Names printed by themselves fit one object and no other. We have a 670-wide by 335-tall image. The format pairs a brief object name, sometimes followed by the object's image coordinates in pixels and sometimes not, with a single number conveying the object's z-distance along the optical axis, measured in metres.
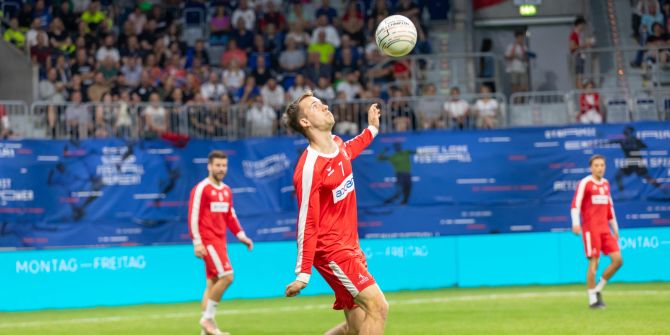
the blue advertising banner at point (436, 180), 22.66
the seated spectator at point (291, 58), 27.14
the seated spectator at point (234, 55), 27.08
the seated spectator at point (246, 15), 28.36
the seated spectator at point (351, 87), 26.06
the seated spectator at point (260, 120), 24.05
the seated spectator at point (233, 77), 26.24
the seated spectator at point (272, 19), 28.34
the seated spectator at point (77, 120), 22.62
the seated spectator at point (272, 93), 25.56
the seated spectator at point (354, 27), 28.00
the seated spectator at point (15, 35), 26.59
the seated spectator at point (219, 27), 28.48
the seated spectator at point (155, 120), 23.03
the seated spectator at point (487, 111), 24.22
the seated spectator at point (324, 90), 25.78
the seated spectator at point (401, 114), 23.92
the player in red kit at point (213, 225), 14.63
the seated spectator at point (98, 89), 24.81
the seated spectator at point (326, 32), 27.66
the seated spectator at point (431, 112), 24.30
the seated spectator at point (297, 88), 25.78
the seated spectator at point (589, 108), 24.17
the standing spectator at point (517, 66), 28.10
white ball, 11.44
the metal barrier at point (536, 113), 24.62
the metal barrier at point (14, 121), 22.27
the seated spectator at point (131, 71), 25.81
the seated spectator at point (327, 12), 28.44
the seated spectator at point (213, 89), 25.53
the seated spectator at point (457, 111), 24.23
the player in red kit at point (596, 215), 17.09
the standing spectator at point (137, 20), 27.88
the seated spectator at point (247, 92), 25.55
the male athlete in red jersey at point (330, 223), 9.34
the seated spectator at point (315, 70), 26.64
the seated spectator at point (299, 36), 27.62
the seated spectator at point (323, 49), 27.31
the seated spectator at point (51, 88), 24.83
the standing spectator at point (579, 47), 26.15
